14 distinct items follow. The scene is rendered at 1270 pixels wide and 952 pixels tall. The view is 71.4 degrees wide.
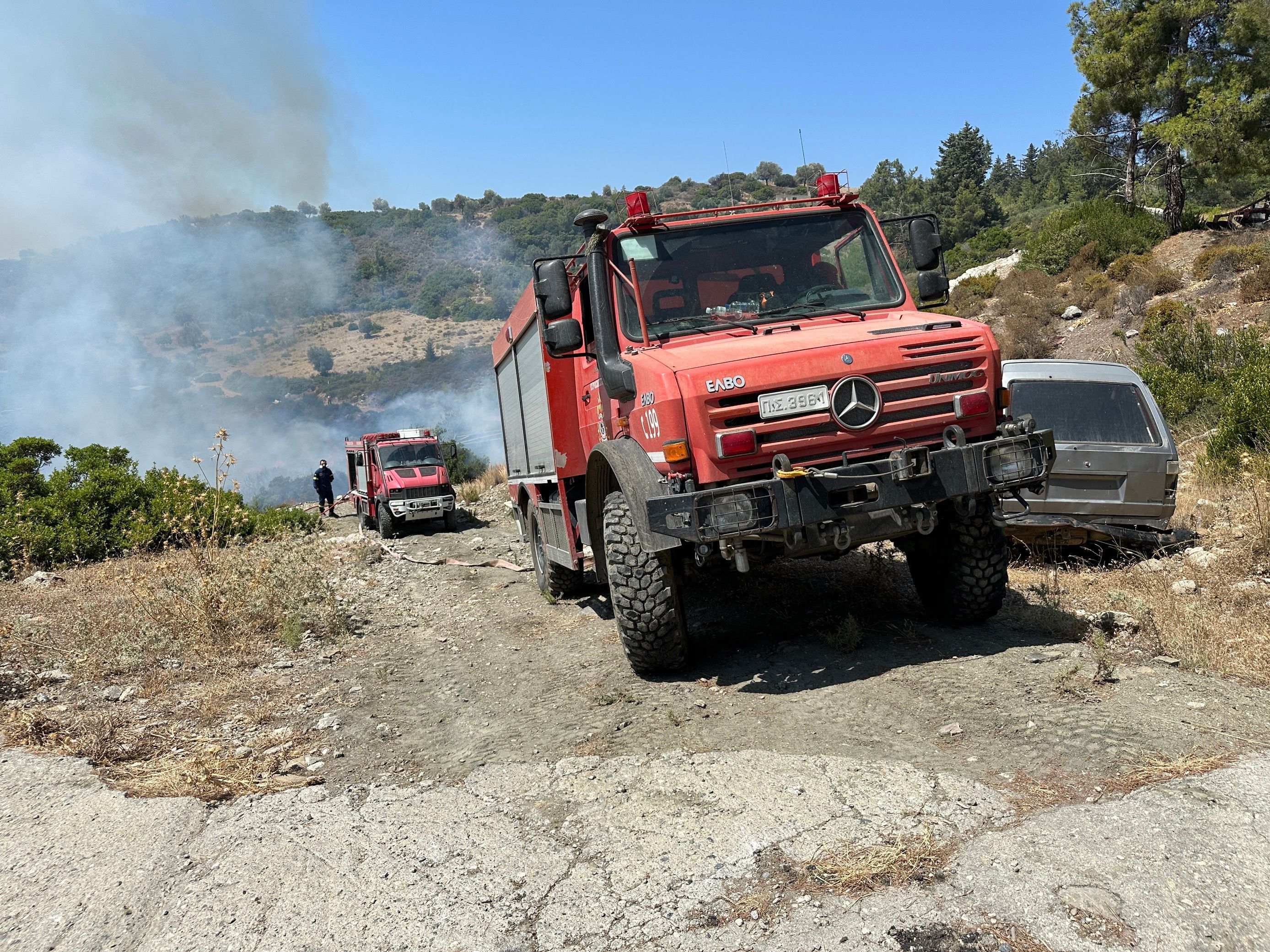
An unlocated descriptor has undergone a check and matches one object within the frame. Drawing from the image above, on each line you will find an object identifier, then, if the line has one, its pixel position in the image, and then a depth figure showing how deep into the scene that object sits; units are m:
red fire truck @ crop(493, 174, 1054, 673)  4.75
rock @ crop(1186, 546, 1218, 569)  7.00
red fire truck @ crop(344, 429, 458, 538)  19.16
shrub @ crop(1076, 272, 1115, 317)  22.64
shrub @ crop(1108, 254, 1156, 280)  23.94
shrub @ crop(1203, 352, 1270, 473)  10.04
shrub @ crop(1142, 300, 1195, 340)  18.31
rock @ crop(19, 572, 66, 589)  12.39
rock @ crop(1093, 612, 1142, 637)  5.41
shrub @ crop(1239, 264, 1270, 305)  18.19
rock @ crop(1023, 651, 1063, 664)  5.01
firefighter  26.77
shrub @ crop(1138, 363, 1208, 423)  13.92
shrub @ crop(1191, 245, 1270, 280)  20.14
